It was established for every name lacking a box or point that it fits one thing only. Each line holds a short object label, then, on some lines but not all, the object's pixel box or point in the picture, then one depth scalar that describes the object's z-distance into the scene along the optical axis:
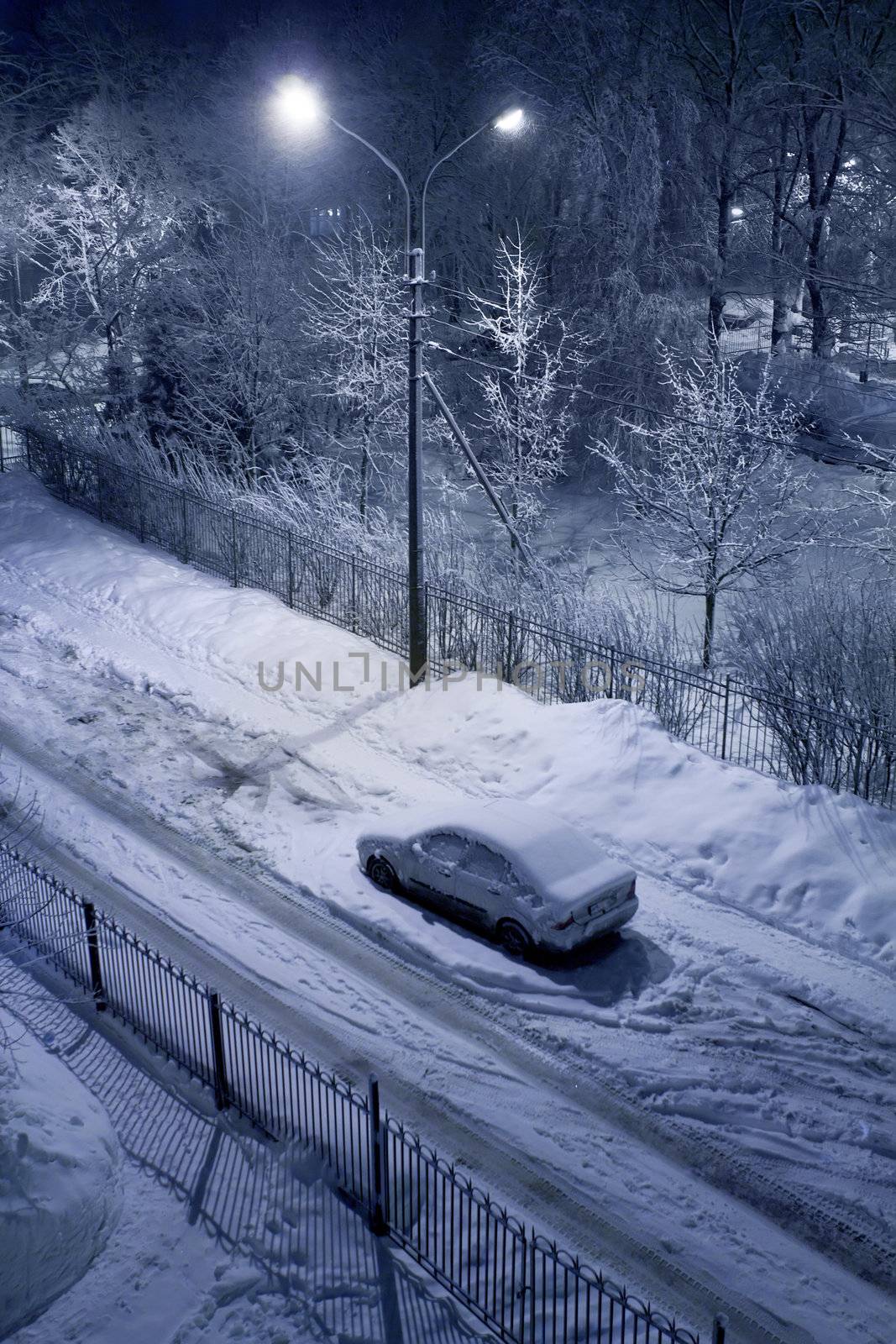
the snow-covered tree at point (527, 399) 27.27
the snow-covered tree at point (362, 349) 29.89
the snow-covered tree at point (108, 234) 32.34
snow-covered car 11.23
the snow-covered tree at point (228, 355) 30.34
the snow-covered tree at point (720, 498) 22.33
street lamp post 13.88
